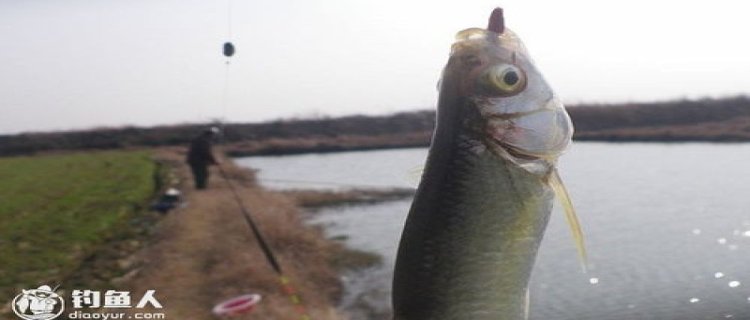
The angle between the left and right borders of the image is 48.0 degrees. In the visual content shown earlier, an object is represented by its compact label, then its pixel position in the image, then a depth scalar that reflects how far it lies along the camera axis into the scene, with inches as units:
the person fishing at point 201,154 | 869.2
